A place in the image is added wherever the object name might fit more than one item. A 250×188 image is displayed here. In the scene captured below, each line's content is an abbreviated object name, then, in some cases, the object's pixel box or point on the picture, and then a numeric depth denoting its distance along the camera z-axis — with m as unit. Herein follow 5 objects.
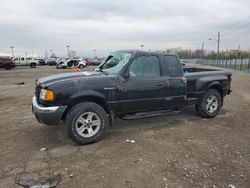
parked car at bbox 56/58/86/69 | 28.49
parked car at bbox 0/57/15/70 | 25.85
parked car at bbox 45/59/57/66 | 39.16
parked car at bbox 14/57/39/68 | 32.22
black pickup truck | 3.53
